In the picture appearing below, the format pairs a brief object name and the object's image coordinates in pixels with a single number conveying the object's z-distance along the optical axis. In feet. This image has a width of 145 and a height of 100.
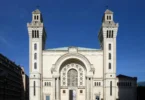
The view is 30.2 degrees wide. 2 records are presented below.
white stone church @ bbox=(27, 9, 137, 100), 239.50
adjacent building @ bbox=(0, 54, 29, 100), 234.99
